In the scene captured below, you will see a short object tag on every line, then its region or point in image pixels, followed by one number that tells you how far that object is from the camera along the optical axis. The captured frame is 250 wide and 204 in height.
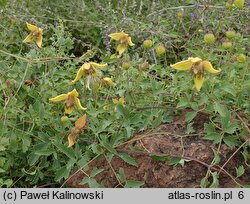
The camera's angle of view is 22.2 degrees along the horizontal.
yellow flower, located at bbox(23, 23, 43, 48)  0.96
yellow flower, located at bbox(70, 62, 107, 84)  0.86
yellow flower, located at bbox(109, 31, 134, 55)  0.94
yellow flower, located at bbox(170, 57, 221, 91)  0.83
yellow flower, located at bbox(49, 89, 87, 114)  0.87
